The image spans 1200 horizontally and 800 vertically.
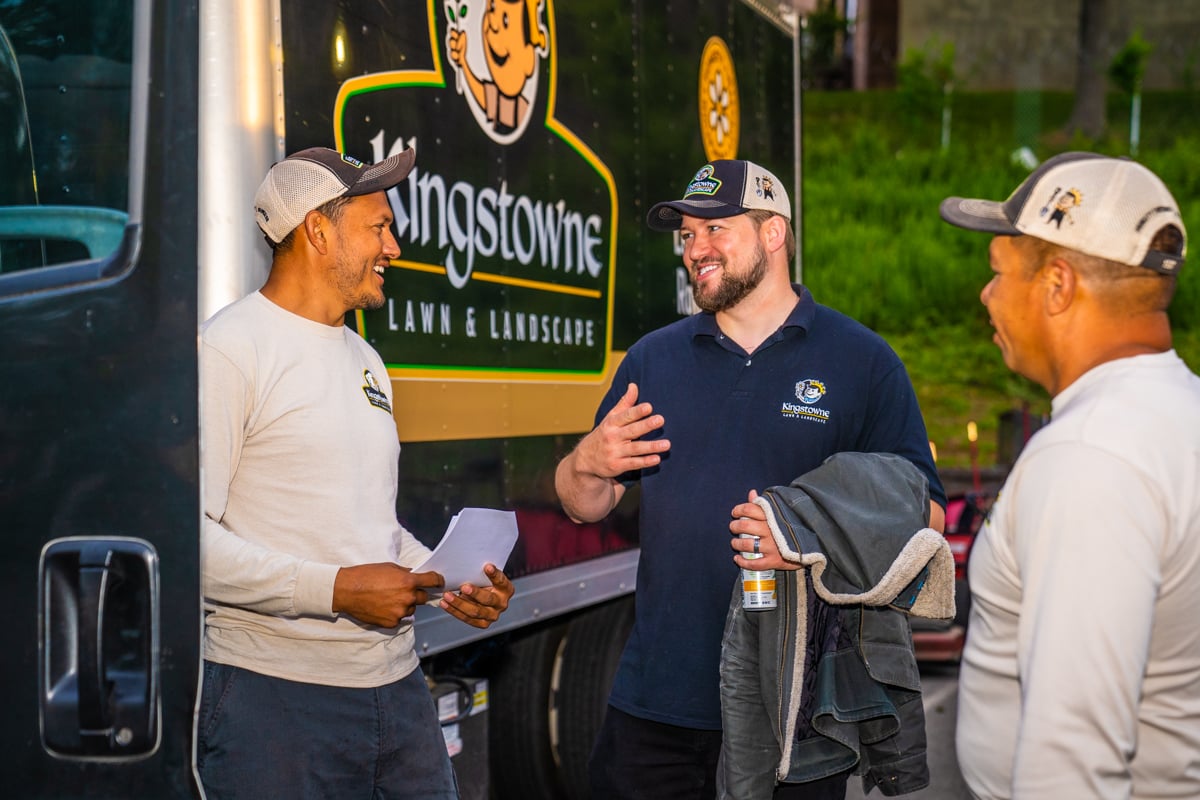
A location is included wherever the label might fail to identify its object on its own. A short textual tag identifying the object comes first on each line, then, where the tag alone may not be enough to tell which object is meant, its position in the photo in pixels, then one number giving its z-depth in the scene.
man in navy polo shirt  3.34
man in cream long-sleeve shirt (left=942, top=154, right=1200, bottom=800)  1.88
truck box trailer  2.43
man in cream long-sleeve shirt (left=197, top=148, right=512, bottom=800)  2.73
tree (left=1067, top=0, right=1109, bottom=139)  29.44
